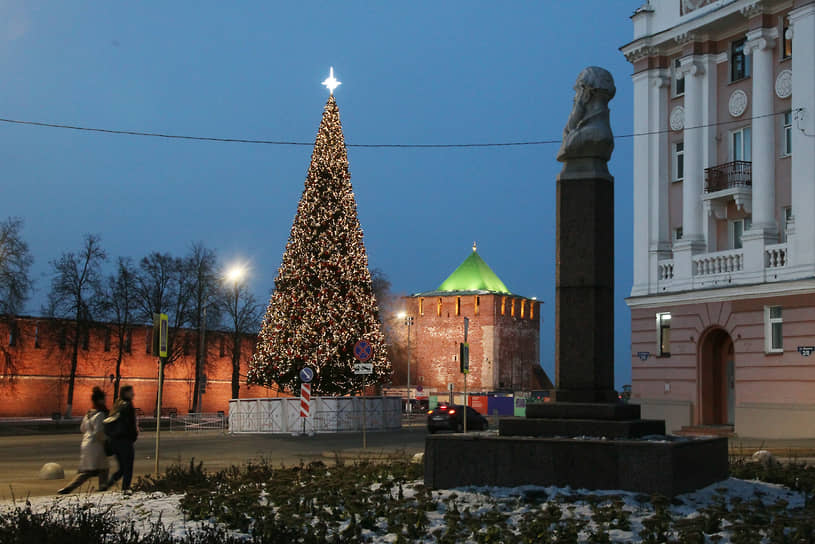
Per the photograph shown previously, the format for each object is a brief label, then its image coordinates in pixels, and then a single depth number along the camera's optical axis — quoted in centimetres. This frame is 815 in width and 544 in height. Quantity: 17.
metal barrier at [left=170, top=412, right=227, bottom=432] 4828
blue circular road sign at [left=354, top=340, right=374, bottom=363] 3012
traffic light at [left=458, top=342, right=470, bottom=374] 2959
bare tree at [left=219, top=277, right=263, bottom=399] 6906
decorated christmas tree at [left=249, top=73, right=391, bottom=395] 4000
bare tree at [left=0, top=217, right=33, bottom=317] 5384
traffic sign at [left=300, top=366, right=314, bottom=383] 3616
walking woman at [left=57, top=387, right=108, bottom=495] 1600
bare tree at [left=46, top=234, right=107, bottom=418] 6116
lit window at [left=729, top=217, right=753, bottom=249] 3541
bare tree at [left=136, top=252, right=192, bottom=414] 6600
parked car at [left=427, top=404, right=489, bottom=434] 4194
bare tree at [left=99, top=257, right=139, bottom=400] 6397
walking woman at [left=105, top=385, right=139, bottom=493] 1639
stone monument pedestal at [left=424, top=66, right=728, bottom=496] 1205
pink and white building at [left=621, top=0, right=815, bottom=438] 3209
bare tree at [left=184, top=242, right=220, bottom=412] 6712
